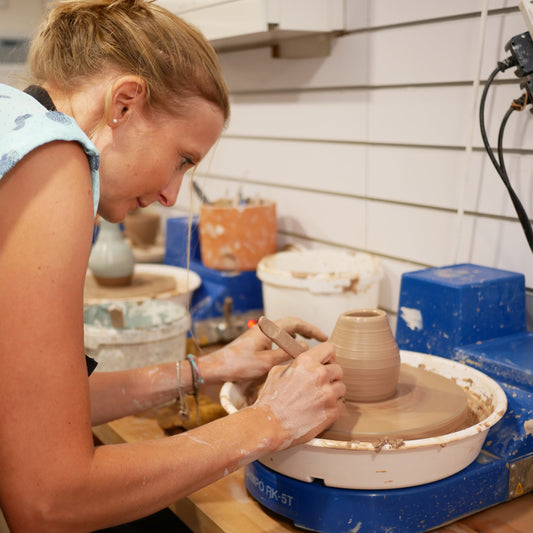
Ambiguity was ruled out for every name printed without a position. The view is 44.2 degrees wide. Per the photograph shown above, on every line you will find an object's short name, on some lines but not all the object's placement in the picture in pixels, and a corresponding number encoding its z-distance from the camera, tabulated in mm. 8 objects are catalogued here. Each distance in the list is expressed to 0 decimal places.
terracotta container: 2229
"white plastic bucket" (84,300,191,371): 1734
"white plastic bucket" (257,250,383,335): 1826
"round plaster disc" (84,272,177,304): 2311
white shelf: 1868
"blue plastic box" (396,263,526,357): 1455
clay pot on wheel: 1265
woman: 854
